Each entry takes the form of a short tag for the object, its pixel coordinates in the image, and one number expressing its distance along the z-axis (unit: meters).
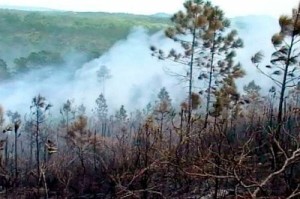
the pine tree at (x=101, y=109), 69.85
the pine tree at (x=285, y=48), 13.50
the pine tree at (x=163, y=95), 65.12
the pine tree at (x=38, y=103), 17.71
